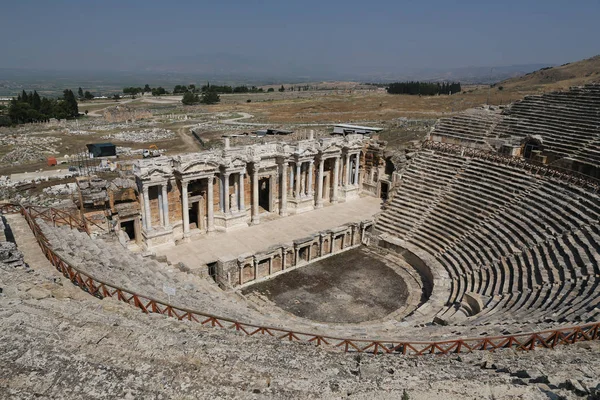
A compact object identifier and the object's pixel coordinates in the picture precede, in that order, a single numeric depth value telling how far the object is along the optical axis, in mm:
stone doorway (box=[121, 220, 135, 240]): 24156
